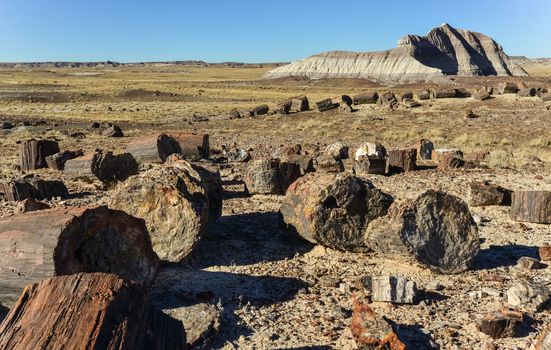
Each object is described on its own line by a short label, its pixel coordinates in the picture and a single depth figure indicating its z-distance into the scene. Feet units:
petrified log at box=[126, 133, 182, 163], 47.14
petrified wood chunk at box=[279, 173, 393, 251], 23.47
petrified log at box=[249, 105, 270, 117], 94.83
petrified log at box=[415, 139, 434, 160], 48.14
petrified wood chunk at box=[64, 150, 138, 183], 39.19
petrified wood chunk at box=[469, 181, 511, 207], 30.94
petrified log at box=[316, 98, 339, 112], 95.04
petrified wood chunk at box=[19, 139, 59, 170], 46.19
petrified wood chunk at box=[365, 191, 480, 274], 21.07
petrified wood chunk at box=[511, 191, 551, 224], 27.43
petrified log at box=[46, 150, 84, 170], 44.93
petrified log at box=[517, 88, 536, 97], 94.58
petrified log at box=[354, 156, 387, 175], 39.65
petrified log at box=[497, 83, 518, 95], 99.16
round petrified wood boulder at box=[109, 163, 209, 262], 22.08
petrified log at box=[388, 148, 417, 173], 40.63
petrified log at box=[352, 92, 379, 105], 99.14
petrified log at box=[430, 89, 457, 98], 99.42
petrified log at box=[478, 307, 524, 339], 16.31
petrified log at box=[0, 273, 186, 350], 9.84
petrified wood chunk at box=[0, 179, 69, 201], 32.68
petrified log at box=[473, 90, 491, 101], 93.76
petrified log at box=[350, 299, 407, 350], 14.96
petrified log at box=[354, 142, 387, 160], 45.47
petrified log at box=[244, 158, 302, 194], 33.94
